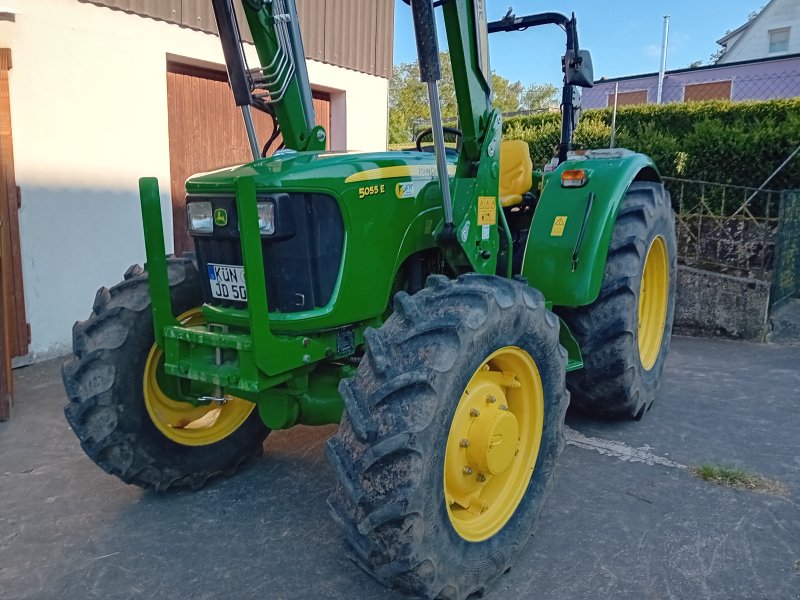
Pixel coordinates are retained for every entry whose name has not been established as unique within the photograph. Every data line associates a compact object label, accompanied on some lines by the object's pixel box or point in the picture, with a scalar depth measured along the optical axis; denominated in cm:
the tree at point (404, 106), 1927
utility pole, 1878
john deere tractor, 224
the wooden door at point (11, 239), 507
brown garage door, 647
